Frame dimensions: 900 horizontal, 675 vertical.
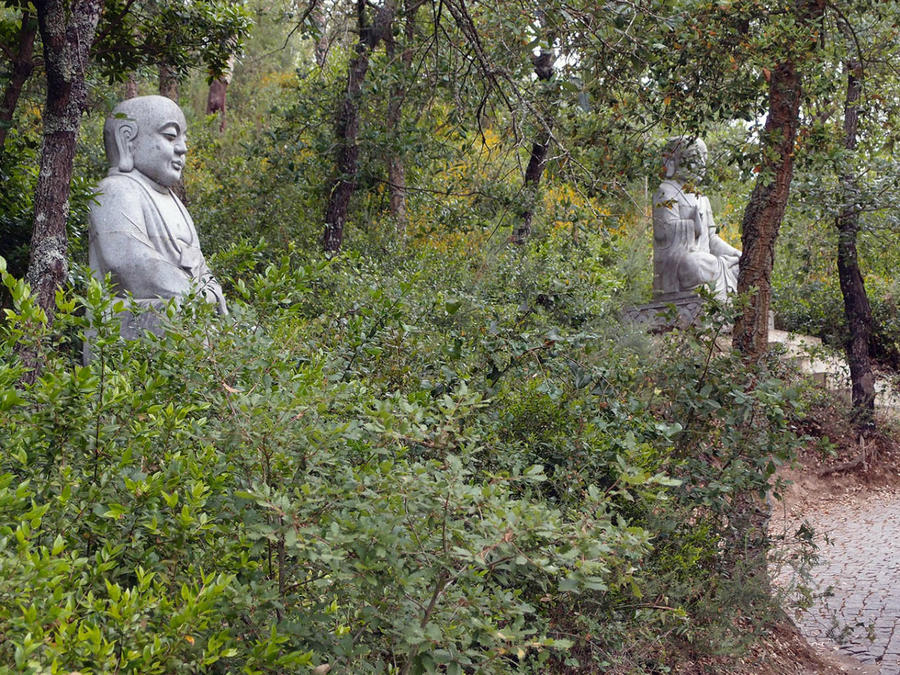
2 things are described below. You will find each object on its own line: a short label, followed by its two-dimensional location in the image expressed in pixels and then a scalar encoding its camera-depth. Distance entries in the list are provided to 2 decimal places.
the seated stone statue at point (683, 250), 13.27
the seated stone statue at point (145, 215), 5.53
